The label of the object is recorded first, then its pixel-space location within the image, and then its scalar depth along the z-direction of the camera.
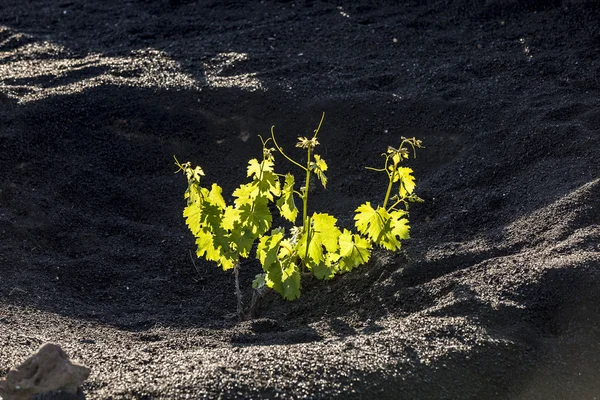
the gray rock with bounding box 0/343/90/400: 5.67
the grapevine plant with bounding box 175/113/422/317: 7.20
